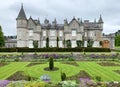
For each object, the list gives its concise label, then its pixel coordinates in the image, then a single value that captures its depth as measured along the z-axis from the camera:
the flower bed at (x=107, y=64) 22.91
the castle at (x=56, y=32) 45.00
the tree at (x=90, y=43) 44.82
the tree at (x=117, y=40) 85.25
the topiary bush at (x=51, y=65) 18.25
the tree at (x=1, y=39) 55.47
